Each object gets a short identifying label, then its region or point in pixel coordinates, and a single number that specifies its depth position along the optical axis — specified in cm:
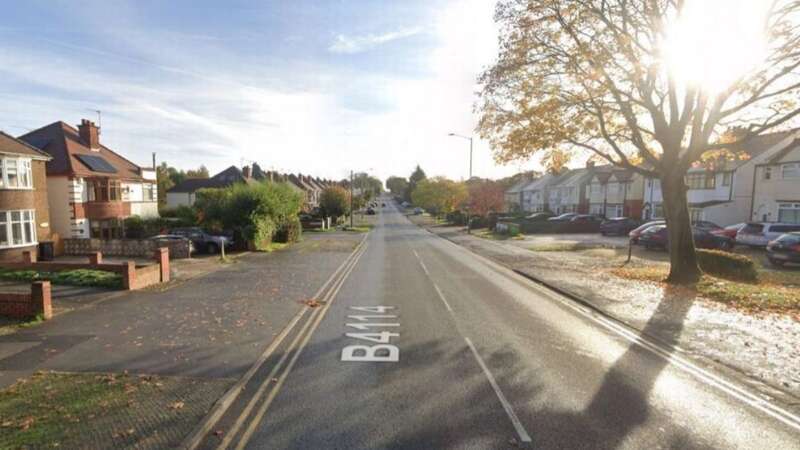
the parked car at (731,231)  2775
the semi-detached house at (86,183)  2638
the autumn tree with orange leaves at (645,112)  1305
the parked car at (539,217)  5058
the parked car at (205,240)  2489
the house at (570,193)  6138
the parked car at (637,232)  2736
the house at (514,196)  8571
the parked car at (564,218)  4674
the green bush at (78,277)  1380
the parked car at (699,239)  2538
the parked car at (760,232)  2450
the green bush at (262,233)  2636
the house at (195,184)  5933
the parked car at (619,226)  3803
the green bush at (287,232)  3223
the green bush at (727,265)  1478
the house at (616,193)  5178
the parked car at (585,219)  4394
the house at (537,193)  7319
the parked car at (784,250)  1850
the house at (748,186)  3256
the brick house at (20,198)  2050
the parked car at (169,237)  2339
